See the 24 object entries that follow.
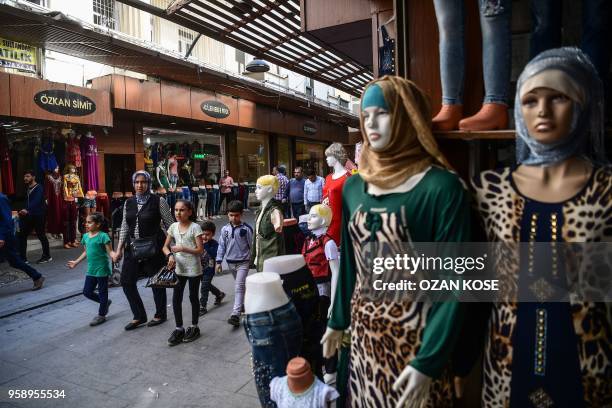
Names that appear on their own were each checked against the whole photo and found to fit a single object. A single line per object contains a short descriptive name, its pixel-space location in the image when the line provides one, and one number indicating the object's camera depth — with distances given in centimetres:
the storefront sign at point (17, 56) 922
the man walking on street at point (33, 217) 858
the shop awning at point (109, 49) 760
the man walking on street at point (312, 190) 919
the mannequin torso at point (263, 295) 232
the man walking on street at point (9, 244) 671
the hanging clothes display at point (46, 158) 1022
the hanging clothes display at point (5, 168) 941
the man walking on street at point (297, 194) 1127
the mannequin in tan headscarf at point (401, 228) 159
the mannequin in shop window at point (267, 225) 453
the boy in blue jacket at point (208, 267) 576
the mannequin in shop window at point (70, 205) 1037
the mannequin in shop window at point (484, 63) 189
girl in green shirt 545
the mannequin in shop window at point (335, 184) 436
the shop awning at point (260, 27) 575
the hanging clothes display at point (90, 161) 1145
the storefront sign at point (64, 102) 976
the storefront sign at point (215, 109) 1451
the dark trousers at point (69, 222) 1036
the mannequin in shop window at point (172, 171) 1410
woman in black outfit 513
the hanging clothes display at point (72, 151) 1091
